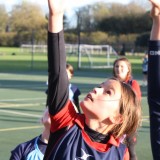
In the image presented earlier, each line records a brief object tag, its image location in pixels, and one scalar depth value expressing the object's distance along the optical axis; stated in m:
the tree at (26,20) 86.09
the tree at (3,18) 90.71
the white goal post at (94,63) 39.84
